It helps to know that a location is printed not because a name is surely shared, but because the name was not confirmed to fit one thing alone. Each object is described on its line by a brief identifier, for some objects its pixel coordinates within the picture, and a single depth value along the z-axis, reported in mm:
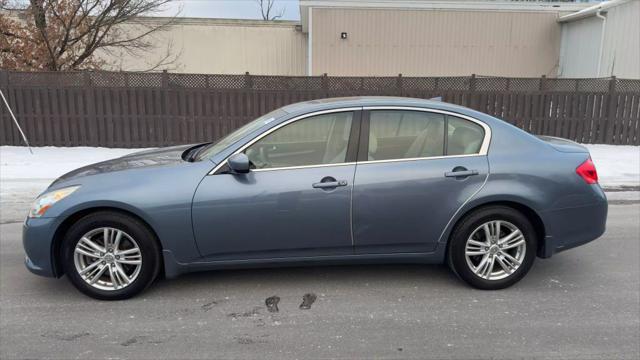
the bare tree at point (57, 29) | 12453
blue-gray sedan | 3883
